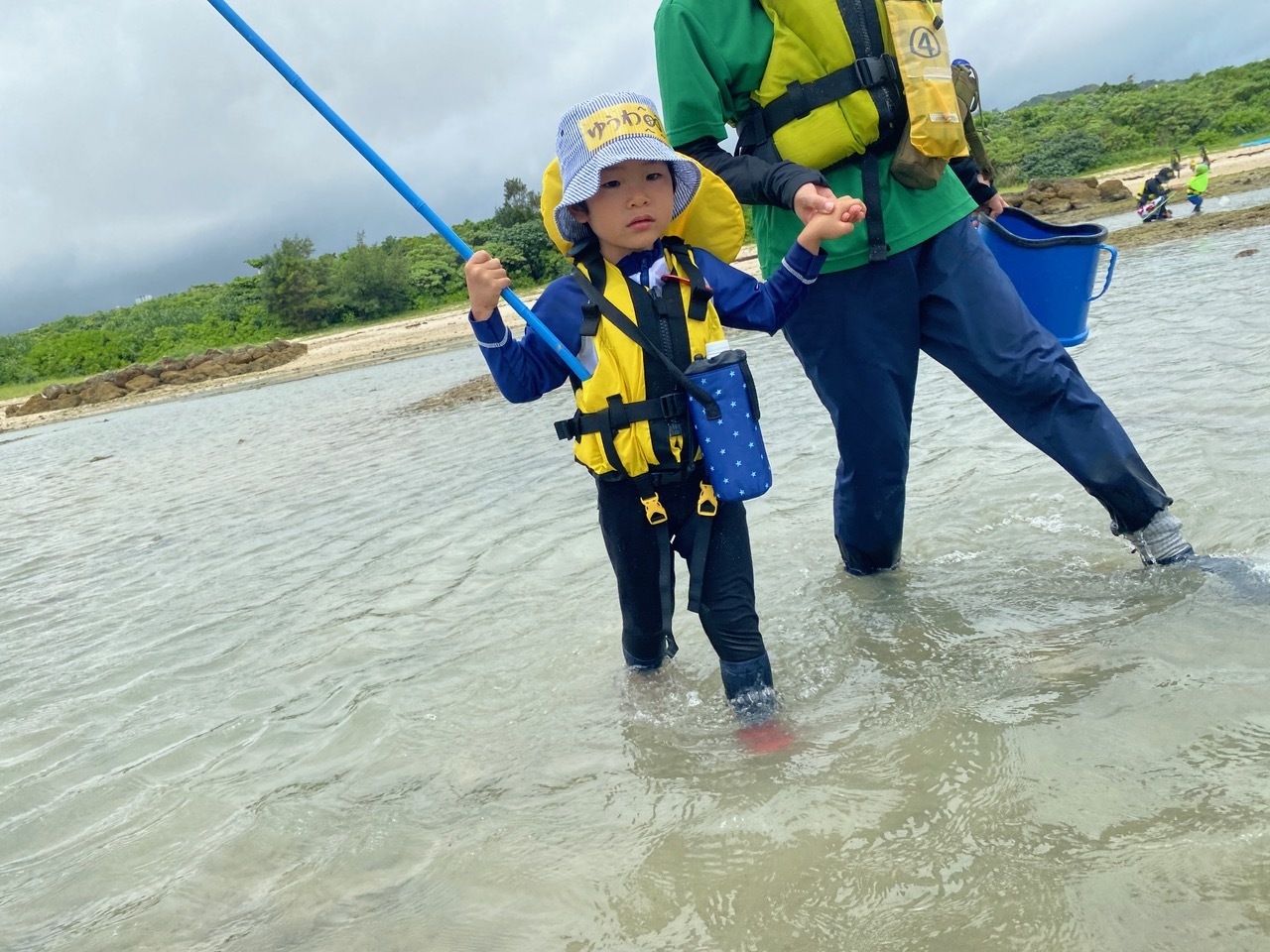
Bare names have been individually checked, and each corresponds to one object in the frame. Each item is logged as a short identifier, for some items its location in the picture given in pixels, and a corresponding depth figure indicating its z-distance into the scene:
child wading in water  2.80
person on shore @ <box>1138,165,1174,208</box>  20.52
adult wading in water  3.06
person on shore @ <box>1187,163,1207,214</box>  21.59
